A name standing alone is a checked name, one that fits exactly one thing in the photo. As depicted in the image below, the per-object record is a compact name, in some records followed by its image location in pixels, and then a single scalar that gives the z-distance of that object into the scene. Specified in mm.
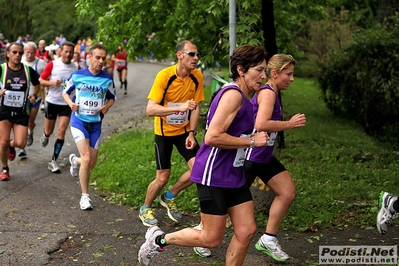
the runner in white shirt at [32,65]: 11453
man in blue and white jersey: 8219
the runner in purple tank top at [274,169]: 6047
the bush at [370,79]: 14172
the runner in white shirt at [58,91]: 10516
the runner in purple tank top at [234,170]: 5070
